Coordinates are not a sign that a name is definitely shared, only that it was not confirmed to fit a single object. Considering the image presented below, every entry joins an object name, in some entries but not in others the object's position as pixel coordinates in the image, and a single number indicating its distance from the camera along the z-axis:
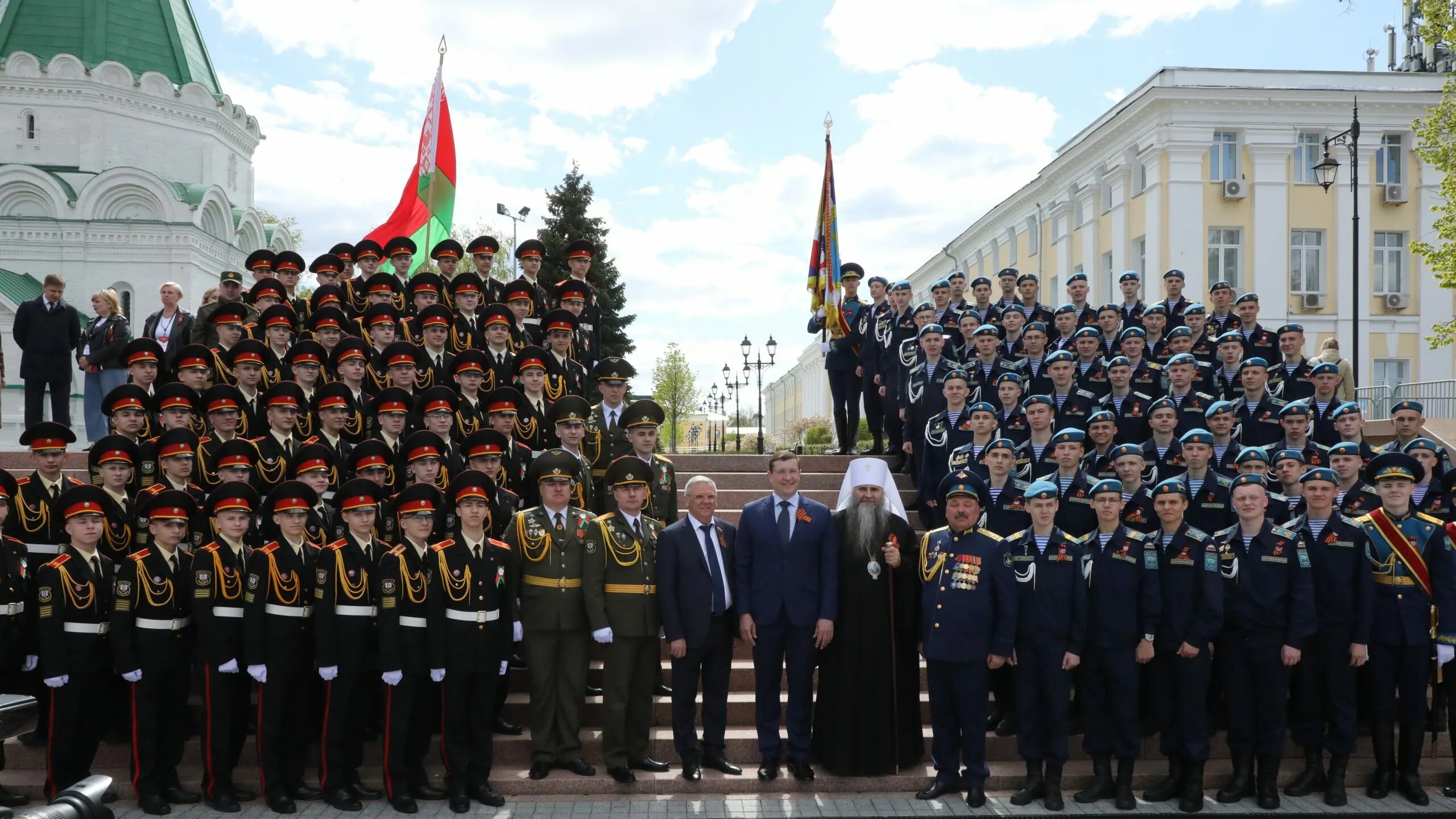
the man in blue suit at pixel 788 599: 6.77
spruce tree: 31.55
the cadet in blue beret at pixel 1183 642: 6.51
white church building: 36.84
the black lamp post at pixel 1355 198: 17.42
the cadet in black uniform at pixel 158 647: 6.31
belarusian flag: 13.05
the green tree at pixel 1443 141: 15.88
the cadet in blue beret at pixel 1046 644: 6.51
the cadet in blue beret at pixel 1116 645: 6.55
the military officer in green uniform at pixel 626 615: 6.78
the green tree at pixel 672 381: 51.88
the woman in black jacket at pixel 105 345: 10.96
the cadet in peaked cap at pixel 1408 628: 6.67
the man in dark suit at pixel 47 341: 11.11
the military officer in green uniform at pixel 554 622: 6.79
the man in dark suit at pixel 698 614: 6.72
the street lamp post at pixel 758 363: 32.28
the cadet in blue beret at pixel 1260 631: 6.56
